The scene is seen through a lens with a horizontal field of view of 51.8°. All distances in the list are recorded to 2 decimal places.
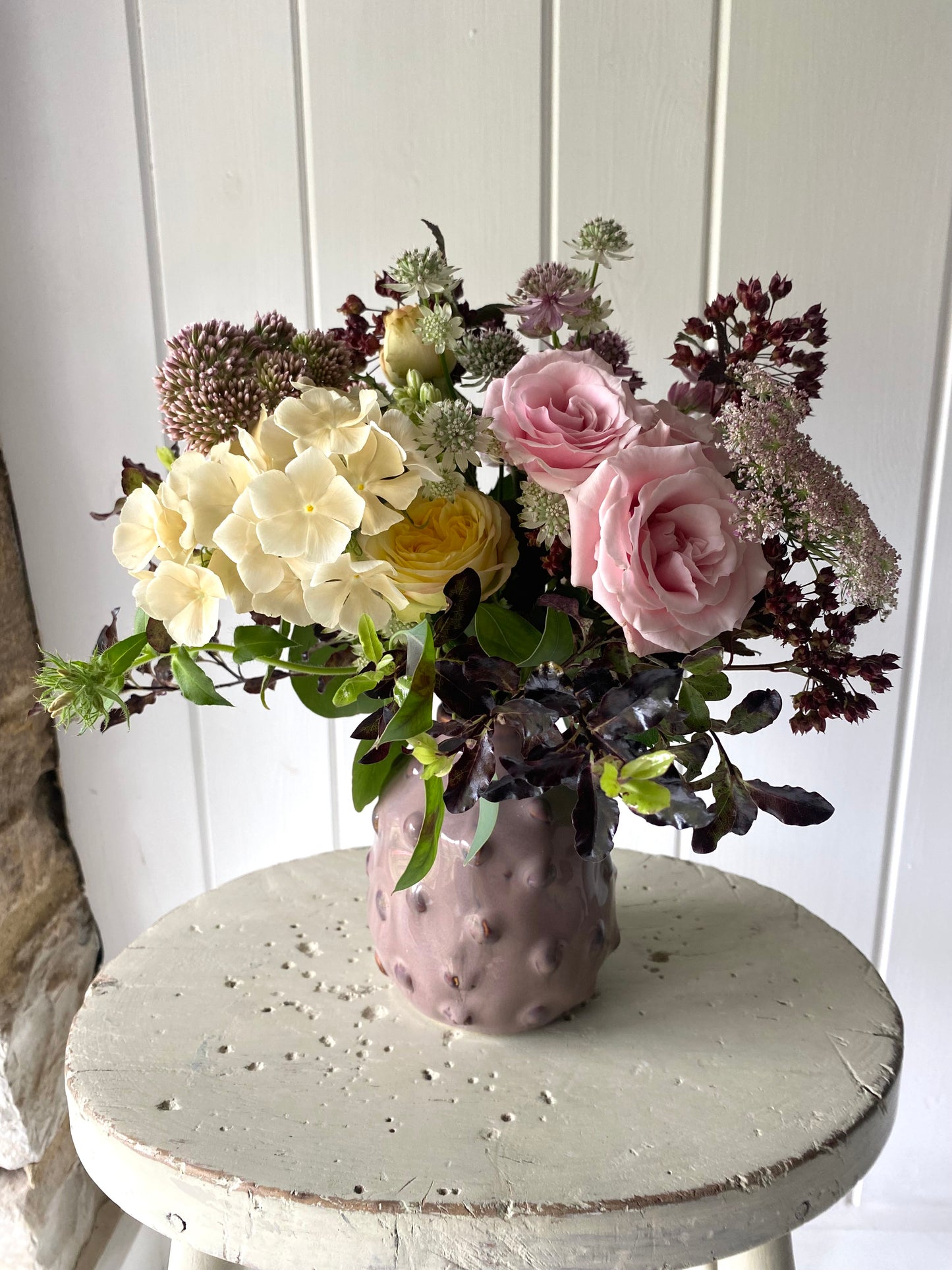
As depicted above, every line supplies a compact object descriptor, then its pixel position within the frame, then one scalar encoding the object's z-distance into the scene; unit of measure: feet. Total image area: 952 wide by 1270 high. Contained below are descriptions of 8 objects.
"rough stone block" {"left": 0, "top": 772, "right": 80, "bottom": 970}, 3.12
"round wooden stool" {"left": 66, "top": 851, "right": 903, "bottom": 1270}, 1.62
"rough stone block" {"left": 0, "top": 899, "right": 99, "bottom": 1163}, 2.97
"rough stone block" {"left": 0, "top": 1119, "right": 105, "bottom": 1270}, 3.04
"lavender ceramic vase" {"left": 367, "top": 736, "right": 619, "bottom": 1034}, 1.92
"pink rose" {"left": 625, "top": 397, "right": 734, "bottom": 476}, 1.61
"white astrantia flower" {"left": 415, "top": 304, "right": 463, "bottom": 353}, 1.73
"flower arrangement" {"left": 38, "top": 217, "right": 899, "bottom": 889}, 1.54
